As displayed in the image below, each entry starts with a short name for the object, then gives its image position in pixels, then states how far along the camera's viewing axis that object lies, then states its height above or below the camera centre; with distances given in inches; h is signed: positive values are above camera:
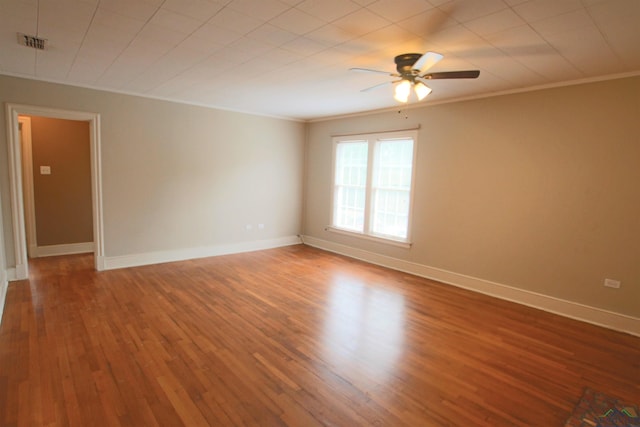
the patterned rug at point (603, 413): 83.7 -58.6
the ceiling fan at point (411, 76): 107.8 +38.1
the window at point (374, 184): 210.5 +0.2
